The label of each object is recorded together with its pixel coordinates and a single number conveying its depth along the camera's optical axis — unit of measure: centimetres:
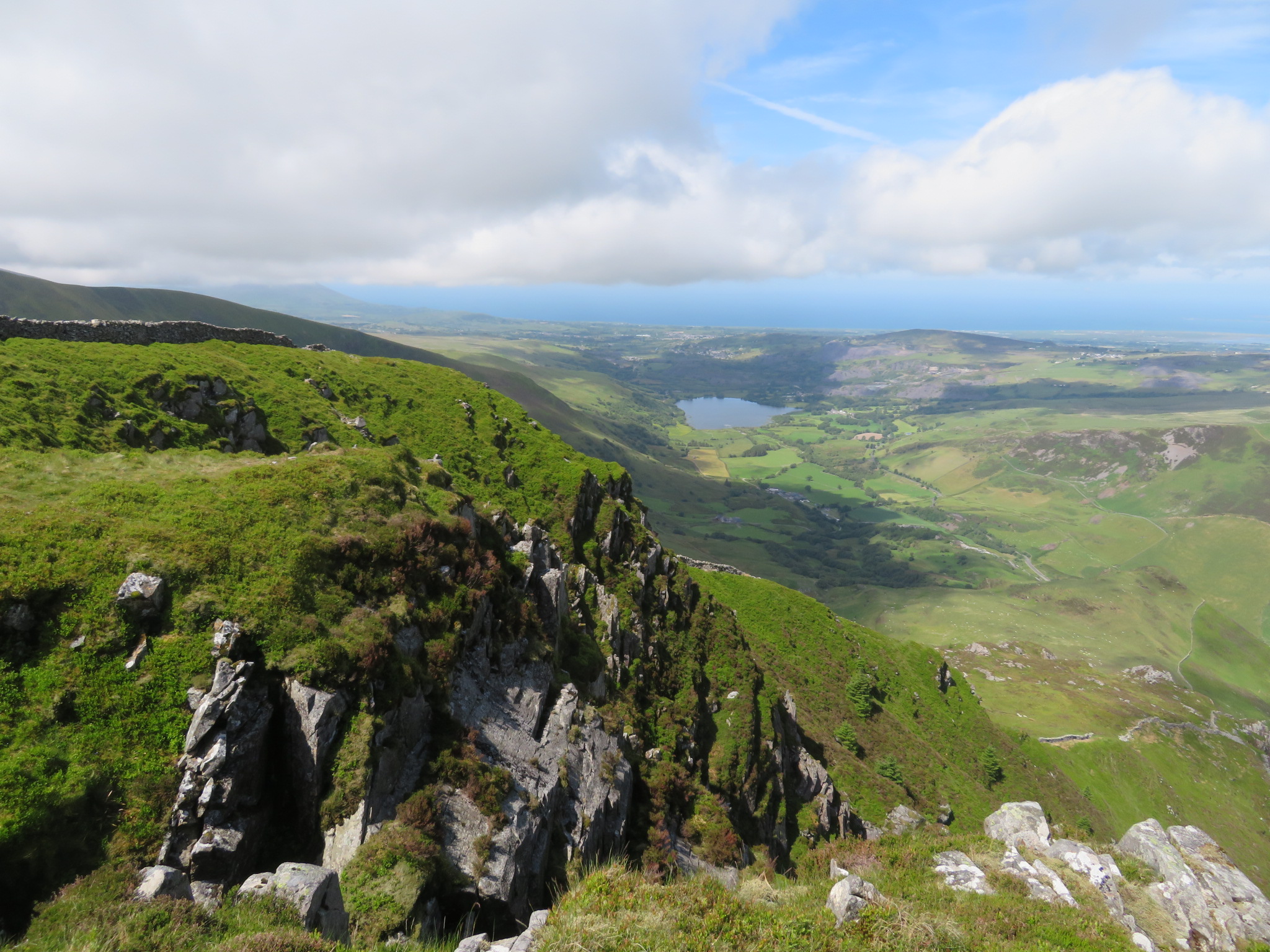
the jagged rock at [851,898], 1418
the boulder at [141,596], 1573
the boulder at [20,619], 1444
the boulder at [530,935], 1229
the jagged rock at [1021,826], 2133
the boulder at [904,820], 4512
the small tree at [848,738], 5303
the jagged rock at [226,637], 1588
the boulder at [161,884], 1232
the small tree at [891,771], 5119
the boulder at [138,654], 1505
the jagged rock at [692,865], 2595
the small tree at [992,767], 6044
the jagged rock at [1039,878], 1769
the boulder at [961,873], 1814
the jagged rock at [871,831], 4409
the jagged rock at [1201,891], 1708
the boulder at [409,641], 1947
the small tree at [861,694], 5784
